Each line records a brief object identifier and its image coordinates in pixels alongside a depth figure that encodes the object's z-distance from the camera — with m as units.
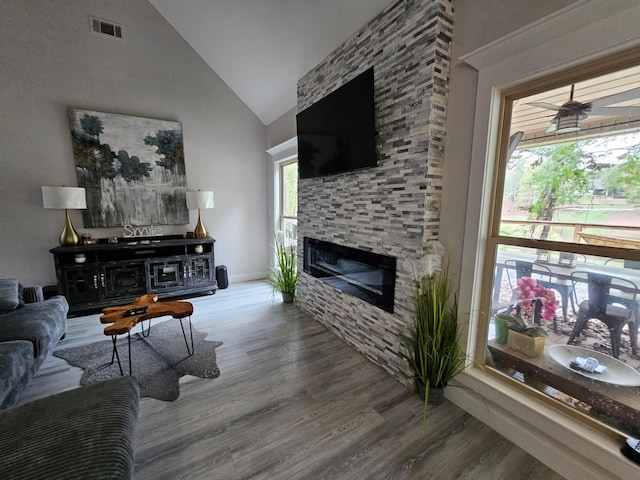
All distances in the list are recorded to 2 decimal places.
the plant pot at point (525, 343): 1.65
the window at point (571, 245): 1.29
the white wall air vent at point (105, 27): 3.38
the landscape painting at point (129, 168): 3.53
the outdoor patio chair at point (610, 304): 1.30
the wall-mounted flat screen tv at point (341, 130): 2.15
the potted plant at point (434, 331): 1.80
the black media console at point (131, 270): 3.27
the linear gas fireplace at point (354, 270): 2.24
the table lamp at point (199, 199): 3.99
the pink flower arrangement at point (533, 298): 1.59
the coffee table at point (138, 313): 2.06
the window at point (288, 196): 4.35
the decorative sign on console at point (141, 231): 3.85
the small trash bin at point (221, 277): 4.38
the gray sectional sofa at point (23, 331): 1.66
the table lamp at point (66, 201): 3.12
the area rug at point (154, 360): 2.09
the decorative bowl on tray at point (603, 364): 1.33
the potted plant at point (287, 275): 3.77
